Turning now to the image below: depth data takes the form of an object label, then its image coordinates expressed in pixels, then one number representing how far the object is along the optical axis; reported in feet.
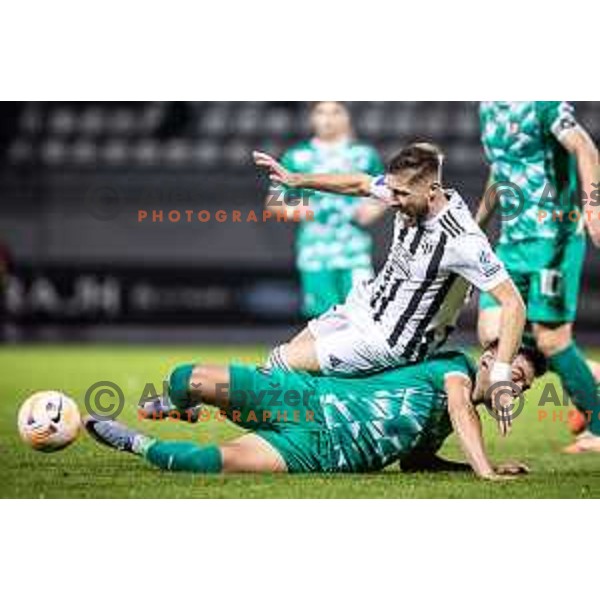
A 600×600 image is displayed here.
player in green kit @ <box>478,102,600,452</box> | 41.39
